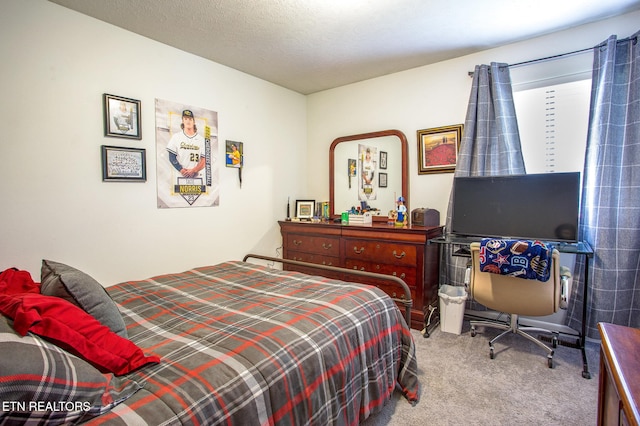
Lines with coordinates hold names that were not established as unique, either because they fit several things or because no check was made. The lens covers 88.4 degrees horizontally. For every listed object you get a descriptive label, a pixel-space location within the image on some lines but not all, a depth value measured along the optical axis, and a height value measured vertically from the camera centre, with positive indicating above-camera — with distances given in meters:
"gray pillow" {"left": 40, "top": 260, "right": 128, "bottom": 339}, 1.28 -0.41
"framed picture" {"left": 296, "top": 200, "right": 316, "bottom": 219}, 4.25 -0.17
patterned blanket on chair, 2.27 -0.42
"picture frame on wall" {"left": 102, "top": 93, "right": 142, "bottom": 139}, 2.64 +0.62
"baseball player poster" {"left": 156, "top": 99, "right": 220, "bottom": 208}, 3.02 +0.37
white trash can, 2.93 -1.03
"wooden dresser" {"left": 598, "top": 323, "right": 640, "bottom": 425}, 0.80 -0.48
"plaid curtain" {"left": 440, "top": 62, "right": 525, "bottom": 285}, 2.97 +0.61
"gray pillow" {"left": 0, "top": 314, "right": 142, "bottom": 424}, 0.79 -0.51
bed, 0.91 -0.61
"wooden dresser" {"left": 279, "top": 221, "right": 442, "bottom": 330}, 3.06 -0.59
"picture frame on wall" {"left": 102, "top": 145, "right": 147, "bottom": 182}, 2.64 +0.23
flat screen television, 2.61 -0.07
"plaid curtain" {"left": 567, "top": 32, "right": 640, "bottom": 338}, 2.49 +0.13
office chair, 2.34 -0.72
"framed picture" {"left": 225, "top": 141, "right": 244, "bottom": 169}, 3.57 +0.45
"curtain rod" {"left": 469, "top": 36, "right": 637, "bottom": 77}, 2.54 +1.22
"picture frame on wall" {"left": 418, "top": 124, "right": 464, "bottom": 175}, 3.37 +0.51
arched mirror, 3.75 +0.30
